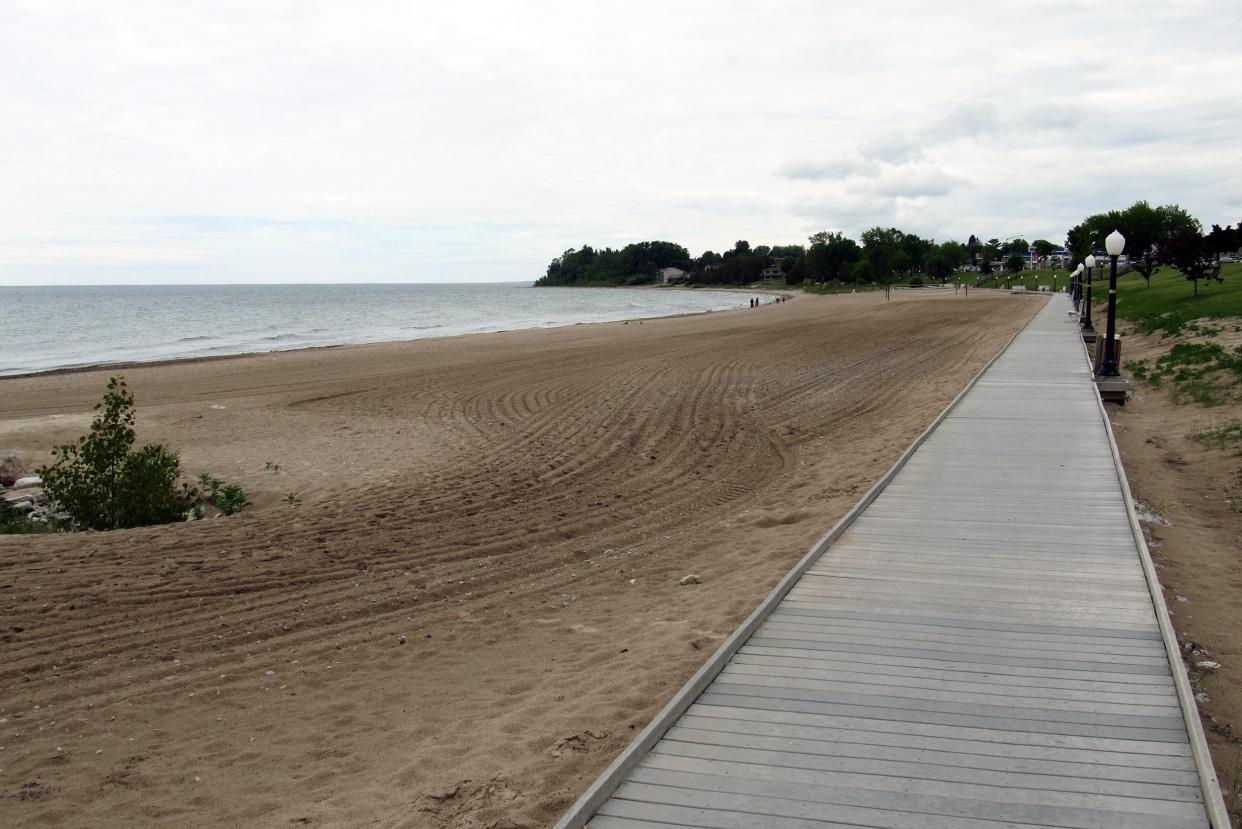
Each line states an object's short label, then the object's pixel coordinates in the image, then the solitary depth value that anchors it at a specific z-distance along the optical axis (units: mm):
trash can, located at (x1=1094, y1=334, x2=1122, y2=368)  15562
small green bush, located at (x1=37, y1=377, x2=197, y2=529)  9273
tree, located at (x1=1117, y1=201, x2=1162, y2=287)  76312
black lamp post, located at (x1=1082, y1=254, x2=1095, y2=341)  24805
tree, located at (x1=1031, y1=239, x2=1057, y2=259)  140750
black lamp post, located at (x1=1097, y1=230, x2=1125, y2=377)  14812
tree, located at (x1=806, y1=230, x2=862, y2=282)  136375
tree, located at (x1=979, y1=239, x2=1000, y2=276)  124188
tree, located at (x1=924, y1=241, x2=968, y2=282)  125600
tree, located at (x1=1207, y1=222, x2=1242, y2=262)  34828
